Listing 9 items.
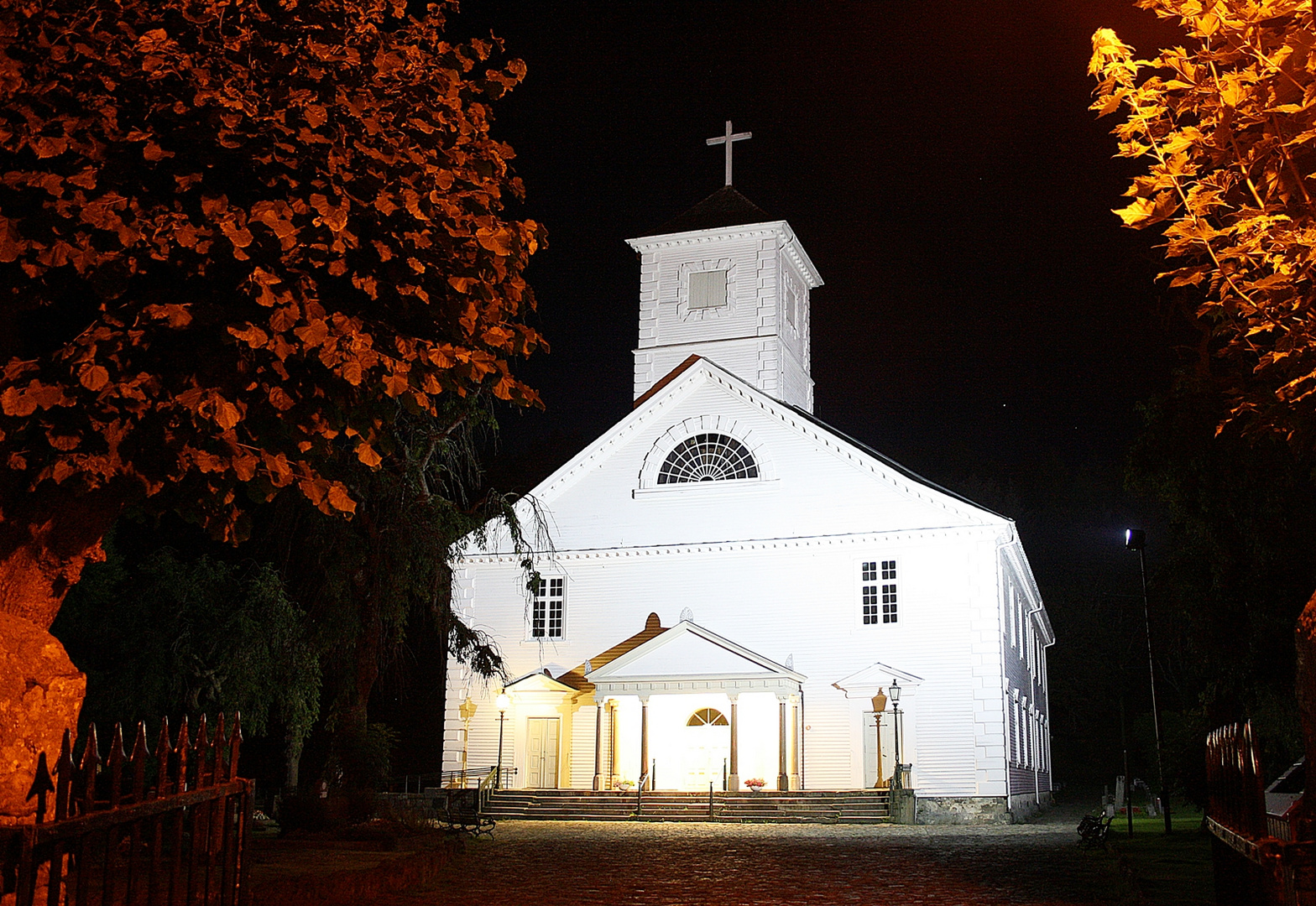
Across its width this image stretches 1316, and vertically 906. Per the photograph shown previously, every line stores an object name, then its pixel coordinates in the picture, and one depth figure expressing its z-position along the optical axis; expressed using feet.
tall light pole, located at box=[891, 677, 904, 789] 93.81
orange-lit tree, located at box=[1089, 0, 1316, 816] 20.65
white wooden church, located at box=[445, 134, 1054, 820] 100.58
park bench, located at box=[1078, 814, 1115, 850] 66.18
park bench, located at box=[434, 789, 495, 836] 76.18
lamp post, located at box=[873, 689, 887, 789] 97.76
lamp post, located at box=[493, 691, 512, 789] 106.30
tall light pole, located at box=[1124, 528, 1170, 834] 92.77
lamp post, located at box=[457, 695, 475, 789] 111.86
